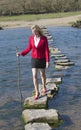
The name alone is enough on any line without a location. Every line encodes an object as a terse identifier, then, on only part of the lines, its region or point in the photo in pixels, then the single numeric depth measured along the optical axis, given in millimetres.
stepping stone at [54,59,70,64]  10613
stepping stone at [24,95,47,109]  6381
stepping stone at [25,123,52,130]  5269
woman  6339
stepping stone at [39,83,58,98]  7011
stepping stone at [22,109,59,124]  5697
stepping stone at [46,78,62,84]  8039
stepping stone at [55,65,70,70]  9888
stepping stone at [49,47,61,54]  13065
